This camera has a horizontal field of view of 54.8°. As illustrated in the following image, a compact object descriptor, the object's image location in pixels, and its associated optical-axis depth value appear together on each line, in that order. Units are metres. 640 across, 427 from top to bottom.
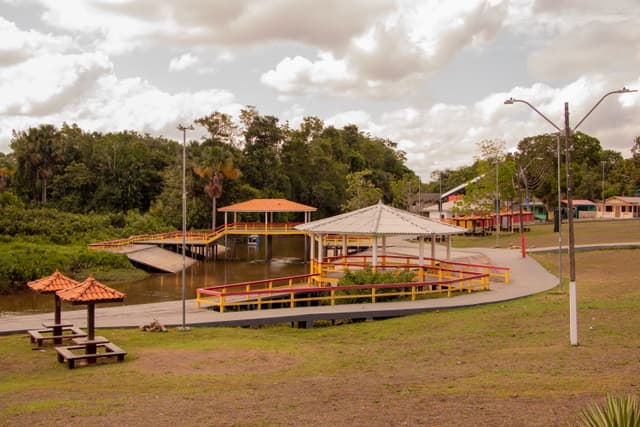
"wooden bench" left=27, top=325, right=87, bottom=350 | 17.42
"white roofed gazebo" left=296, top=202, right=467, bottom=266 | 29.05
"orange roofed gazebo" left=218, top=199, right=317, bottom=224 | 58.88
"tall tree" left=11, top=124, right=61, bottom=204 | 71.81
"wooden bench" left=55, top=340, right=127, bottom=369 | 14.97
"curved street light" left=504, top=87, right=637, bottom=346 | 14.86
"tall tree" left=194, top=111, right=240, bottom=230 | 66.00
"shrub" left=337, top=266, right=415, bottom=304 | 26.03
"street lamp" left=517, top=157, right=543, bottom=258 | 42.91
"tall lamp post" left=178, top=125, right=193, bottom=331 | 20.13
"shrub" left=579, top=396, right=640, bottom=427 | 6.64
